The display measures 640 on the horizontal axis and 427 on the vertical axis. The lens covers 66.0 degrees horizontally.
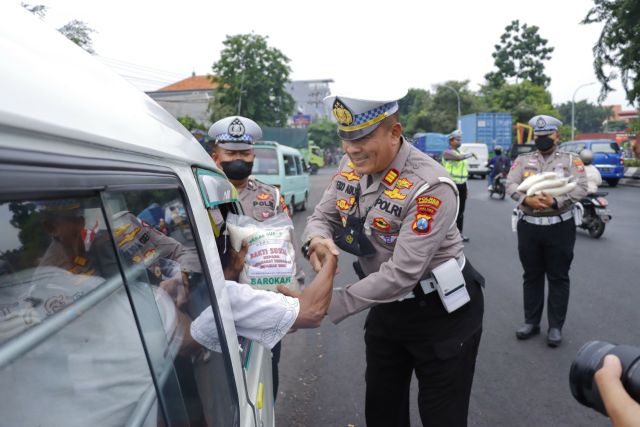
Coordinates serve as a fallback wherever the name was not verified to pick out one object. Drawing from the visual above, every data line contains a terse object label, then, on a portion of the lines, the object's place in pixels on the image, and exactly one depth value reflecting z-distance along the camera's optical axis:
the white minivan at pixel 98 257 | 0.71
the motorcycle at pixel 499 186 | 14.75
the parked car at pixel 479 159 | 23.39
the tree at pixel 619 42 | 17.86
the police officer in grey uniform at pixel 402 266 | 1.89
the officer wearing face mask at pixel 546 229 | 3.88
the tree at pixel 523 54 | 49.78
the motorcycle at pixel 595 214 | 8.20
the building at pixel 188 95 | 47.13
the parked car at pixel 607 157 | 16.94
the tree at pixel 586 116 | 97.56
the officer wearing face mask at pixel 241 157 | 3.20
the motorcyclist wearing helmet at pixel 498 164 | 15.21
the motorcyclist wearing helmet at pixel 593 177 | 5.00
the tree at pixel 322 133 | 60.44
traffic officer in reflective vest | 8.06
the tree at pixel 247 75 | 27.11
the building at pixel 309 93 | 79.31
